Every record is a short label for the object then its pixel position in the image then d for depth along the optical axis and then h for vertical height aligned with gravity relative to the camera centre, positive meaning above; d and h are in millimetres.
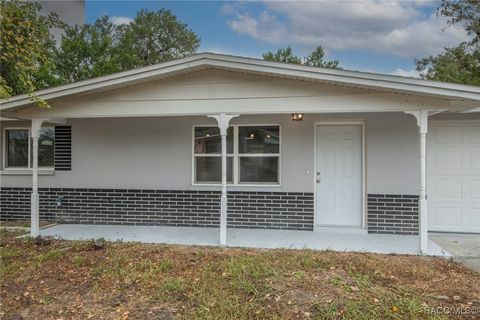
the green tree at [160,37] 21828 +8132
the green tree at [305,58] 19848 +6213
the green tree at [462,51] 12781 +4453
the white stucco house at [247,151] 5582 +346
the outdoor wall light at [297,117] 6865 +974
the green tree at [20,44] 5047 +1806
